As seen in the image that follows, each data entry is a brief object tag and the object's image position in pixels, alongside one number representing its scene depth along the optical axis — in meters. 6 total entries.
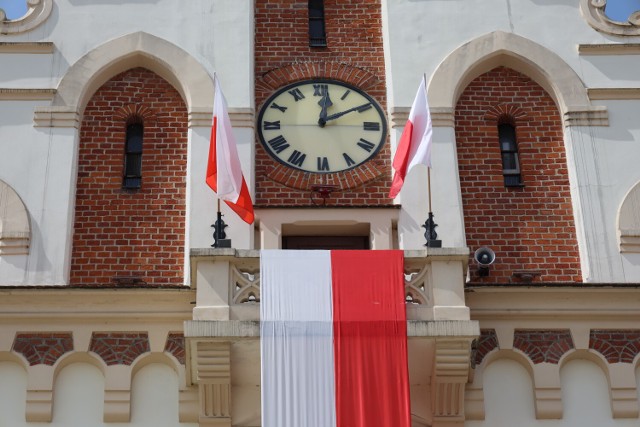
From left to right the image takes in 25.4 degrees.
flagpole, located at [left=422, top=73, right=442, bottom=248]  14.68
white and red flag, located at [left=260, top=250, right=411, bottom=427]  13.83
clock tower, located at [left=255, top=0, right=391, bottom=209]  16.34
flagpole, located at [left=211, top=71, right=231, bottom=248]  14.63
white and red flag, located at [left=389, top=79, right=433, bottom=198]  15.49
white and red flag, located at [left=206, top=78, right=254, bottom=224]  15.22
